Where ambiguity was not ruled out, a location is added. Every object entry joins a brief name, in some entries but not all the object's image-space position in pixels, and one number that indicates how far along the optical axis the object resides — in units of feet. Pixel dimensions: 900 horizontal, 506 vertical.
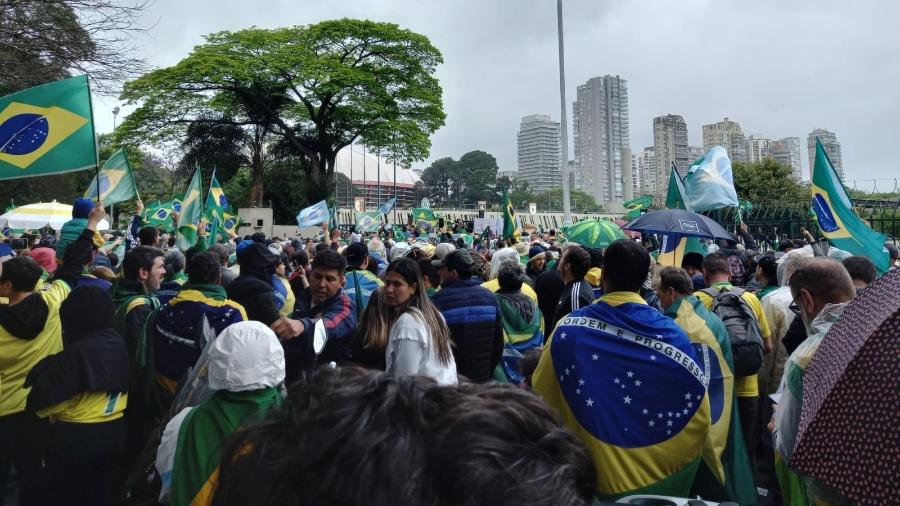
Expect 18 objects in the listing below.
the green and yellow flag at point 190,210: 33.50
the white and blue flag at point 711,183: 30.28
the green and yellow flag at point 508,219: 41.97
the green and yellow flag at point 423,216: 89.40
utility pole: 66.91
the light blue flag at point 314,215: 55.16
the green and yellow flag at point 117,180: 26.37
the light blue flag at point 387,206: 69.08
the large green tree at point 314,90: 116.16
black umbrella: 21.50
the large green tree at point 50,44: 26.35
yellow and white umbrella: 47.26
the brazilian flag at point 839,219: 18.98
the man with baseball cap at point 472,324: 13.83
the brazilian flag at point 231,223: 58.43
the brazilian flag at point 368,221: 63.77
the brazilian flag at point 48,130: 17.62
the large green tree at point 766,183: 126.24
